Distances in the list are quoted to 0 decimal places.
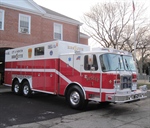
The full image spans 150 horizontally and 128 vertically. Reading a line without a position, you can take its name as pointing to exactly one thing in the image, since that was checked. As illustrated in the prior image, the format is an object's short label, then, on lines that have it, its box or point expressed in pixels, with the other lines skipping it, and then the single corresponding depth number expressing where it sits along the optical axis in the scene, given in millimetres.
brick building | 17422
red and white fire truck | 7926
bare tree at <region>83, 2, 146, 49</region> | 26938
